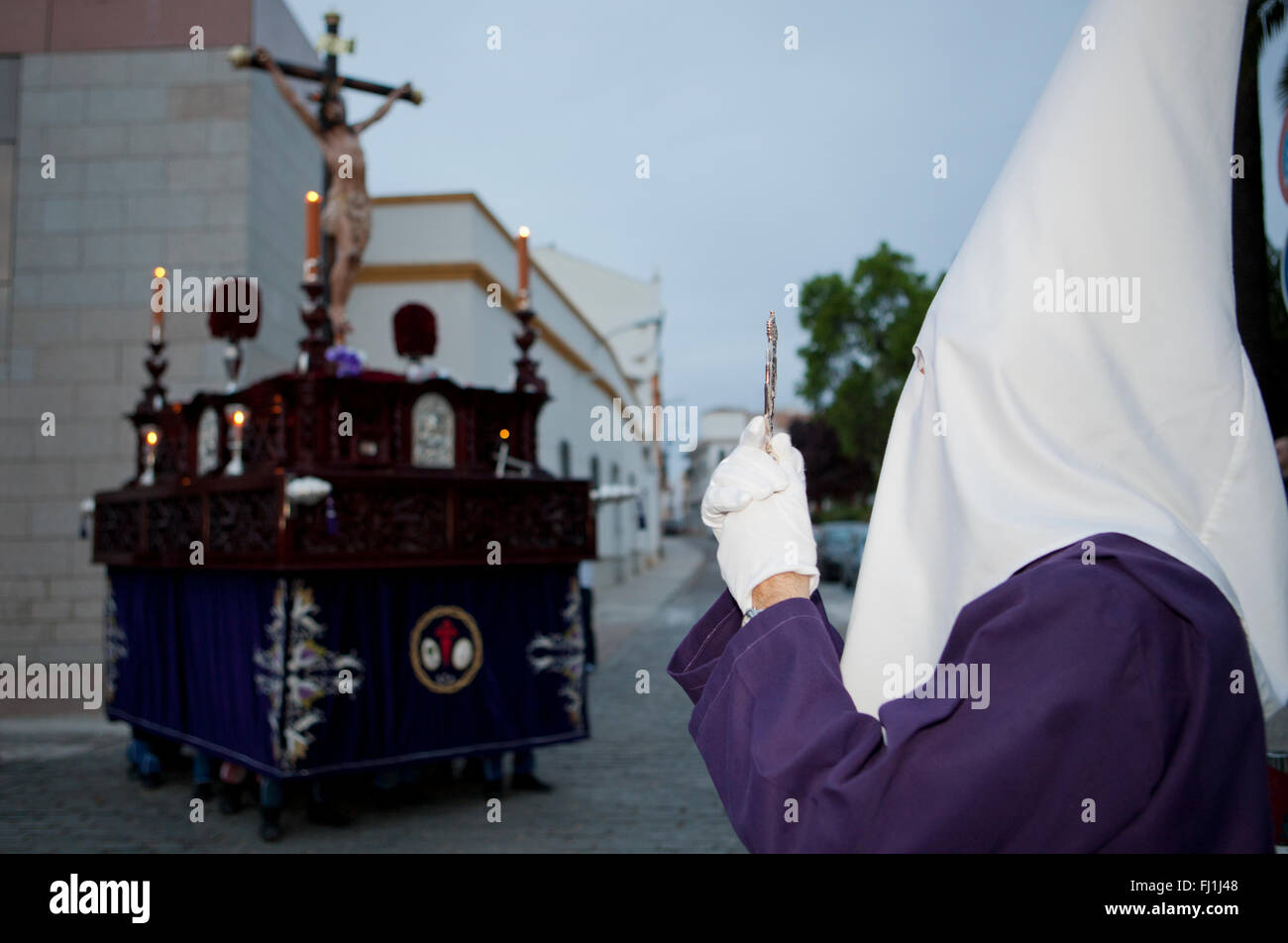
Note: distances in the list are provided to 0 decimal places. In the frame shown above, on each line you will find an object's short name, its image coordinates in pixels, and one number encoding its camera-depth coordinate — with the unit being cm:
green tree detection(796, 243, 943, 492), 3550
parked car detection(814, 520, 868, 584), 1839
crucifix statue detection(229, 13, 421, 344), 573
